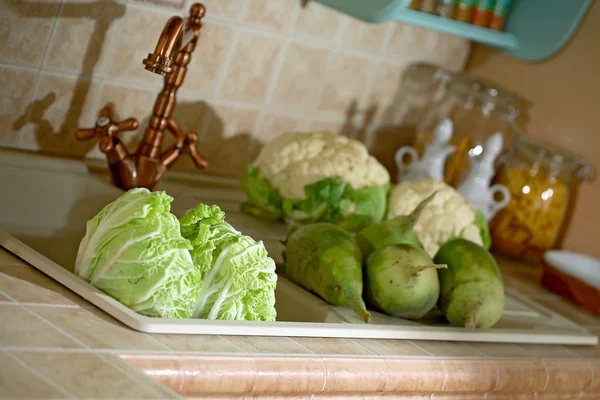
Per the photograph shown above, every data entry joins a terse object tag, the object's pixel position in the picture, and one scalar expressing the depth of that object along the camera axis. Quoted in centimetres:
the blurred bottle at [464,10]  251
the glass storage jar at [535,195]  250
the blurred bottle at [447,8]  250
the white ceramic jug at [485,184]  247
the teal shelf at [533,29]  250
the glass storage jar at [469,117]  252
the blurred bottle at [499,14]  258
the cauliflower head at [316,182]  218
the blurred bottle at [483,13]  254
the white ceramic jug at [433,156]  247
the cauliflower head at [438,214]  220
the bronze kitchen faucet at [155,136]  209
